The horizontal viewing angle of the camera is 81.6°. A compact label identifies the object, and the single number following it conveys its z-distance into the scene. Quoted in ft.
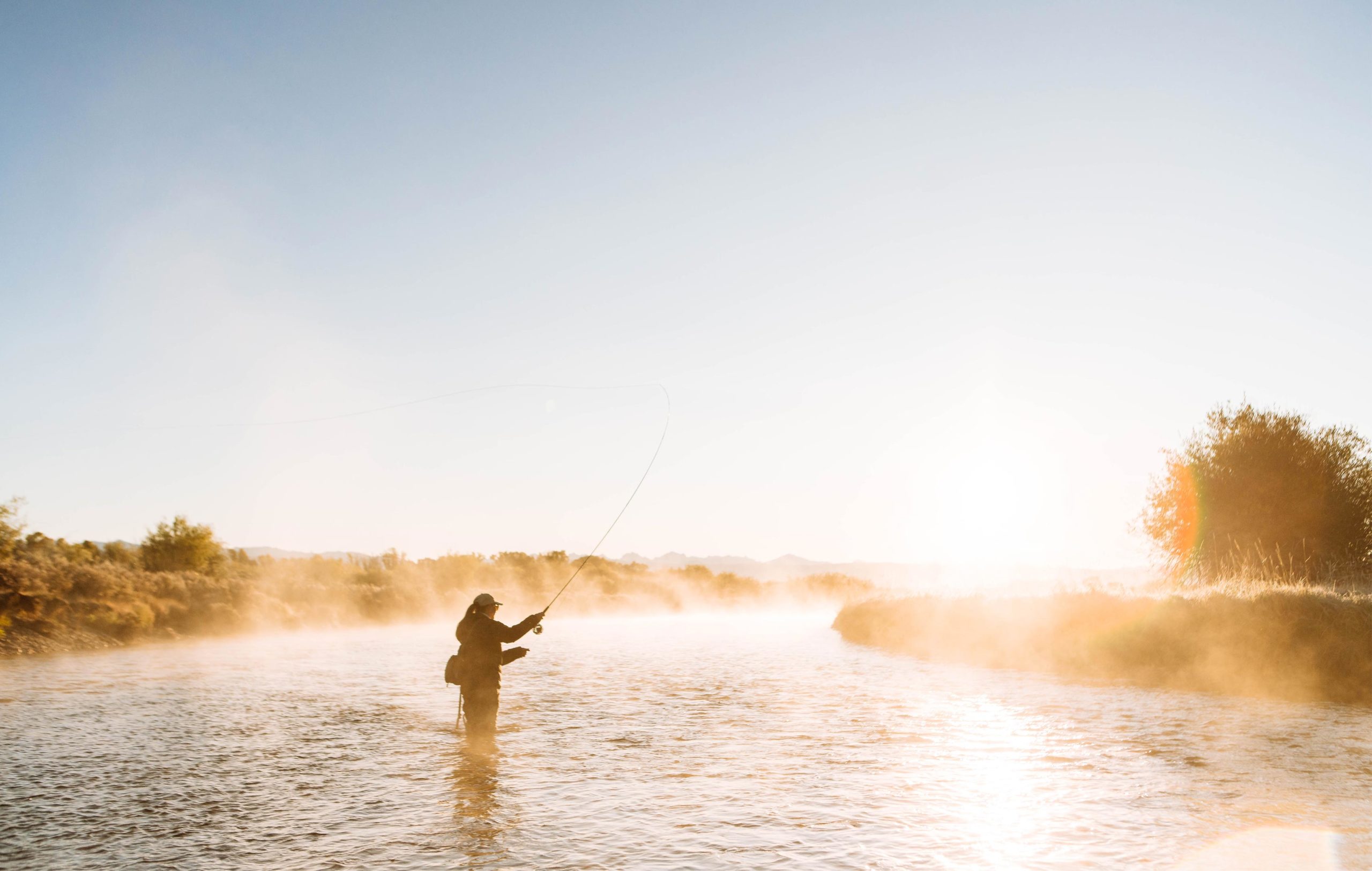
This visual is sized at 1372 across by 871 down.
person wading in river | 44.93
